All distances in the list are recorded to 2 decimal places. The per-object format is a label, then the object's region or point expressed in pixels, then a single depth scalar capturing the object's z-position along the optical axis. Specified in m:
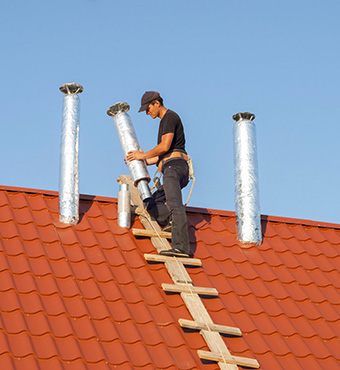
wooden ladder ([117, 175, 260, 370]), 12.81
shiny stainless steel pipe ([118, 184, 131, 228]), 16.48
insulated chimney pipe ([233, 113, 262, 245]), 17.28
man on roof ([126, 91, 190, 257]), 16.47
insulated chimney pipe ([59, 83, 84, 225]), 16.16
